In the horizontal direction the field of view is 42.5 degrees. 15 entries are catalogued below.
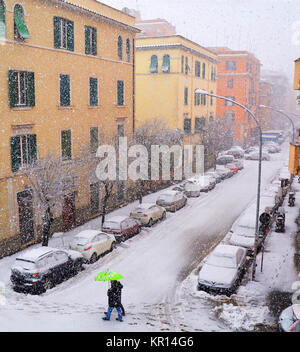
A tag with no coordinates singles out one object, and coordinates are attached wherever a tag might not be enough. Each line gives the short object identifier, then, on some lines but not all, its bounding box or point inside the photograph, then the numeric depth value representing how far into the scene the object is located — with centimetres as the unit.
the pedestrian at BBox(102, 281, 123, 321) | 1102
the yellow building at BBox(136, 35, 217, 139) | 3806
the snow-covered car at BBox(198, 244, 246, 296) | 1447
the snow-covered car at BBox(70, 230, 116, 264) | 1717
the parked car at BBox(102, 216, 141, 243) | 2008
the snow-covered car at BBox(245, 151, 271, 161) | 5103
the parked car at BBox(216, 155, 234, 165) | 4694
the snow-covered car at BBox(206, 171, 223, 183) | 3606
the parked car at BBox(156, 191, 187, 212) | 2656
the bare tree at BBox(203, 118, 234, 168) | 4288
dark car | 1398
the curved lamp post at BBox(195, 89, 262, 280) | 1564
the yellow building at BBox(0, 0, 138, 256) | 1806
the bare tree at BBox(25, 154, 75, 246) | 1727
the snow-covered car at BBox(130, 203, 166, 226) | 2297
